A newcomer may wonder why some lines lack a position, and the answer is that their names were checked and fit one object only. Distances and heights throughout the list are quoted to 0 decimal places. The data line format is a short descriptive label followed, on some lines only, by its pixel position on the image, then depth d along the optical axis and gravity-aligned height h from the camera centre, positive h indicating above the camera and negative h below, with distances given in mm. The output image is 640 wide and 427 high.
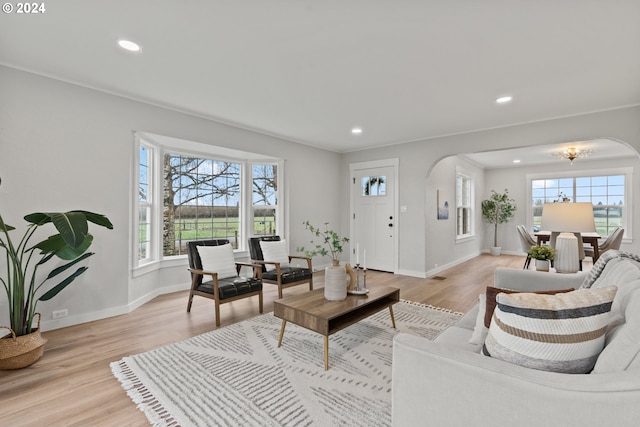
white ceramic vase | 2621 -592
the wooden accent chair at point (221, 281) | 3104 -726
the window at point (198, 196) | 4090 +310
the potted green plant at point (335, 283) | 2621 -584
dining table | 5110 -406
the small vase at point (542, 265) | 2918 -470
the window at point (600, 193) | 7008 +582
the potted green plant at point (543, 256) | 2930 -389
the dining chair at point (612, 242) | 5480 -466
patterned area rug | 1749 -1144
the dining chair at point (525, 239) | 6102 -456
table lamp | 2629 -74
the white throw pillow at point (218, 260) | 3475 -526
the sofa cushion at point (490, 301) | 1703 -501
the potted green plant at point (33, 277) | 2197 -496
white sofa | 885 -566
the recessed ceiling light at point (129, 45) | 2328 +1347
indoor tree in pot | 8273 +209
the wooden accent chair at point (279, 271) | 3762 -730
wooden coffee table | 2246 -750
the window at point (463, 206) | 7065 +257
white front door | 5773 +3
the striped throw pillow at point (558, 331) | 1074 -419
